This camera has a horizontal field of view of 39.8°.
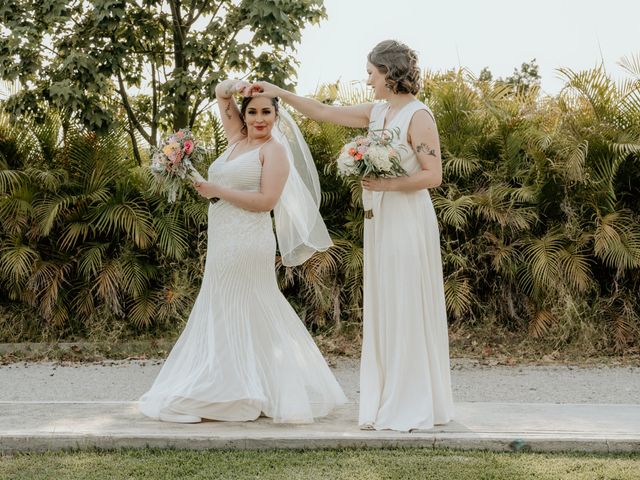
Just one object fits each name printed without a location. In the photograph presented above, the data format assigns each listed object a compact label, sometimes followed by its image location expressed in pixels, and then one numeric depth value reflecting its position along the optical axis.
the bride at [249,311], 5.73
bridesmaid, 5.46
